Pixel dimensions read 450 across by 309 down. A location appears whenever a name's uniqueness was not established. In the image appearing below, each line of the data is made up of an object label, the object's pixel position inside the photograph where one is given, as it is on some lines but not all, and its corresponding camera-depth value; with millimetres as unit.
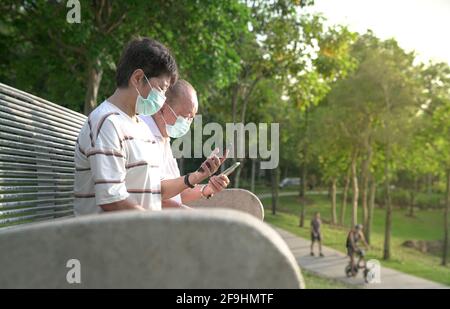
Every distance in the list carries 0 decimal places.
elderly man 2930
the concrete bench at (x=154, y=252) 1327
